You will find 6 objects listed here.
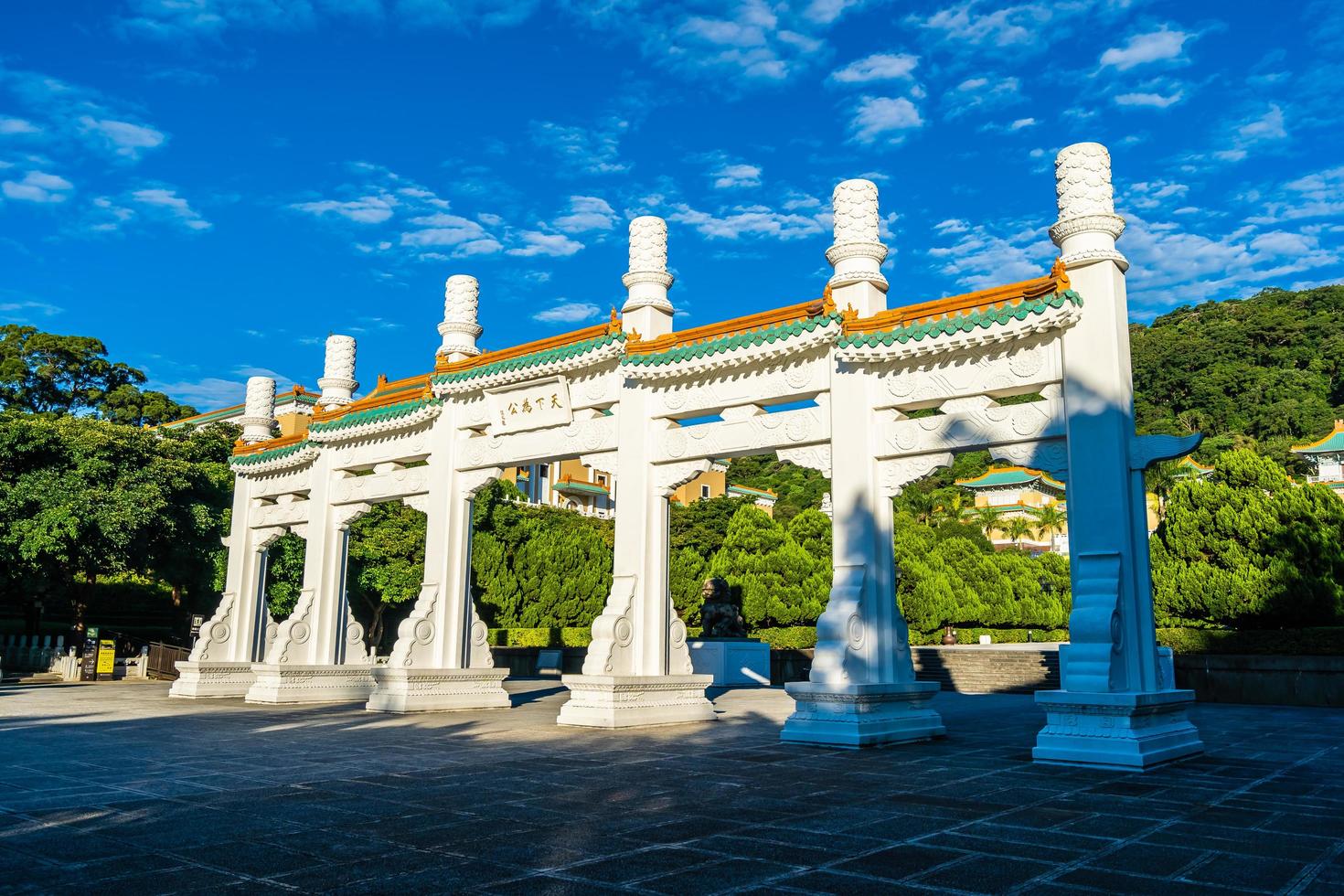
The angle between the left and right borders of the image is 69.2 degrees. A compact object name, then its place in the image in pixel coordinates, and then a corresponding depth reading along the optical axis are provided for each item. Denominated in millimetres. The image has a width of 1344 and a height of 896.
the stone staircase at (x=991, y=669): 20375
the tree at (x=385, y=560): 28328
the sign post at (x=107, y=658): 22047
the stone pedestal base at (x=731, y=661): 20250
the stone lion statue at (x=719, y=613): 20859
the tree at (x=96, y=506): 20406
